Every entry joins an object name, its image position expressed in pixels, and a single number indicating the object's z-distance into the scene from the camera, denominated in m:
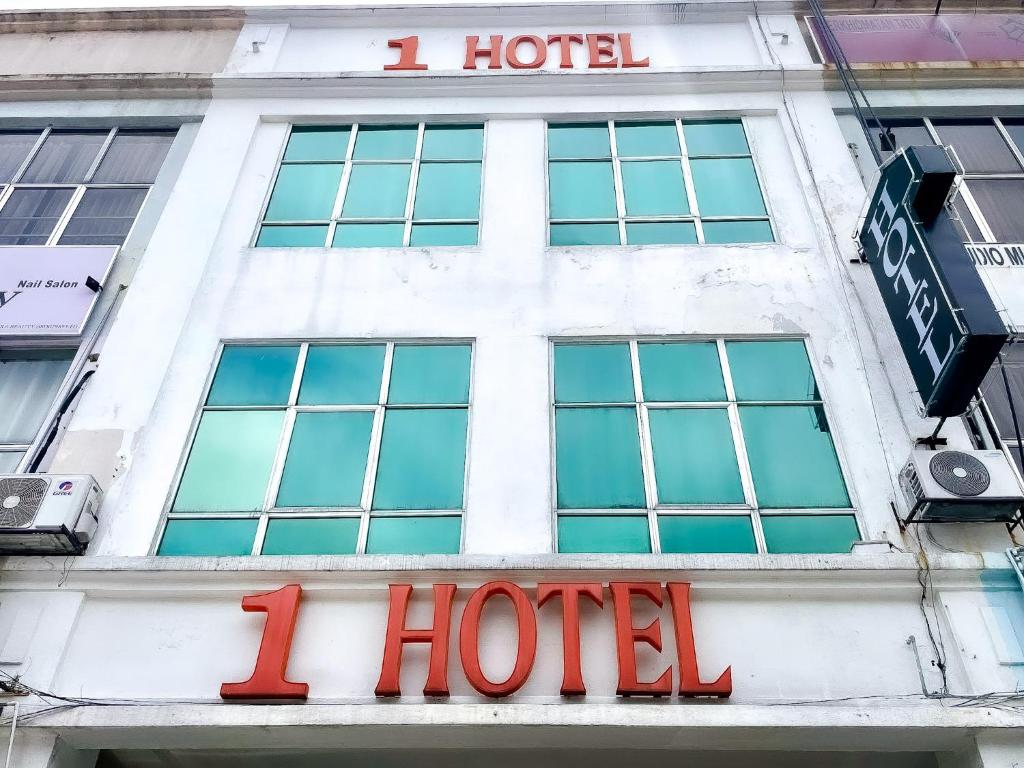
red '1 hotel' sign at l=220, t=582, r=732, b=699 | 6.23
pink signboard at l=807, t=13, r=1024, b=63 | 11.66
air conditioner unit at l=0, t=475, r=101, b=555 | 6.97
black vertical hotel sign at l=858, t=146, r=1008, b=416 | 6.80
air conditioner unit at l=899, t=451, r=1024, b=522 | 6.79
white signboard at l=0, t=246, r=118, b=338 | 9.16
